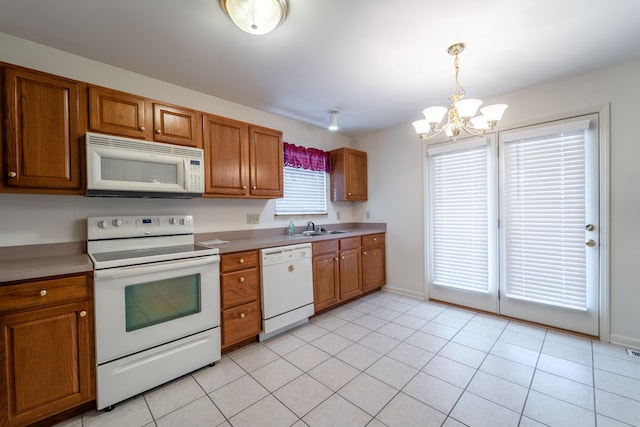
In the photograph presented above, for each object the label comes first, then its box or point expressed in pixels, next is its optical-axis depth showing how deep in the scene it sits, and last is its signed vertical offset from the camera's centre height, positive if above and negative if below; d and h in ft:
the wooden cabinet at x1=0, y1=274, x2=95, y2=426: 4.49 -2.44
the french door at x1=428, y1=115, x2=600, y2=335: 7.95 -0.60
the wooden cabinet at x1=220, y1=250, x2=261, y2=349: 7.21 -2.42
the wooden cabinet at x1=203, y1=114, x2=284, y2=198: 7.93 +1.78
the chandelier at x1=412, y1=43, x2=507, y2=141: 5.54 +2.12
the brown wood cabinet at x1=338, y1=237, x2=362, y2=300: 10.64 -2.39
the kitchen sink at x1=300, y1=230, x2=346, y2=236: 10.82 -0.90
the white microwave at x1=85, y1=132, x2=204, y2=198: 5.84 +1.14
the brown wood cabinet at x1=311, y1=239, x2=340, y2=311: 9.64 -2.41
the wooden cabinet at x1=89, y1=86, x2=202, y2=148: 6.12 +2.47
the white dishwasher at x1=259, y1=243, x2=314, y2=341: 8.08 -2.49
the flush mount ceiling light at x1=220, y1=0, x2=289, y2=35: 4.82 +3.81
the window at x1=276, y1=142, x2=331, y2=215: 11.04 +1.41
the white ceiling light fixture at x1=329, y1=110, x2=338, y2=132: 10.46 +3.70
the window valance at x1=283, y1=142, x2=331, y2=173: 10.87 +2.41
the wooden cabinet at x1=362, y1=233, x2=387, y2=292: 11.74 -2.38
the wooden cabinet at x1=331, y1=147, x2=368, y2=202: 12.34 +1.78
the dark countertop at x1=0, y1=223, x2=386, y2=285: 4.67 -0.95
